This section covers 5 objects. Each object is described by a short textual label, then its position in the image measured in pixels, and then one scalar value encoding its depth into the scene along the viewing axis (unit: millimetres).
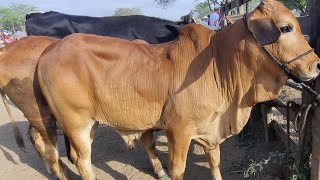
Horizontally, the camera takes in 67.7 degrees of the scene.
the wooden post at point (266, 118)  2832
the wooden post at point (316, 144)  1771
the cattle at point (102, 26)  3668
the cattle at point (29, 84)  2473
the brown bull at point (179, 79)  1653
